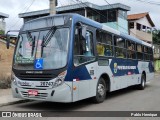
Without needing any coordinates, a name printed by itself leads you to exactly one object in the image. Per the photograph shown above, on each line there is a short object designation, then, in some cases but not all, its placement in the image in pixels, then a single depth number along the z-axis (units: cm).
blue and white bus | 695
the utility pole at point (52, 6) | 1083
